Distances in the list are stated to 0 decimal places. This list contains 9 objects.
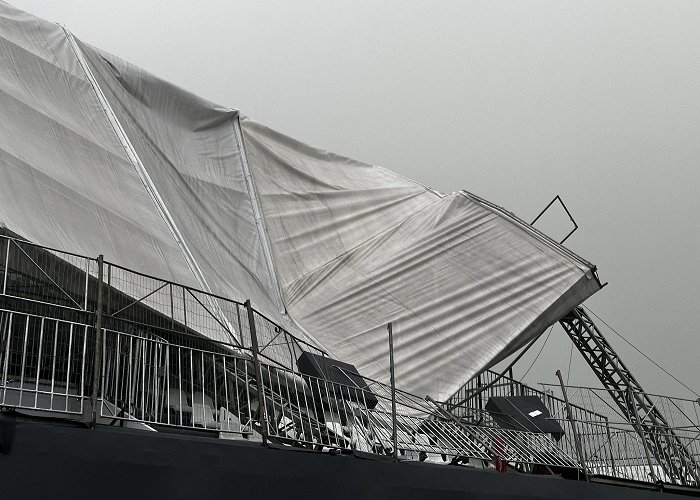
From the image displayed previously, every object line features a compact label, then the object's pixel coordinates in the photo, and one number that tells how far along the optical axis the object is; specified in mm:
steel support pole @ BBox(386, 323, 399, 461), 10669
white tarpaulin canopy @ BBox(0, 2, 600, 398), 12344
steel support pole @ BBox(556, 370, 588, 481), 14273
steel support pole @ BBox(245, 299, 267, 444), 9133
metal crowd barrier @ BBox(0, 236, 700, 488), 9094
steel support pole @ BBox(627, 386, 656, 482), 15543
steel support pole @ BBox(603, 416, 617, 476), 15398
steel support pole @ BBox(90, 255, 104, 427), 7785
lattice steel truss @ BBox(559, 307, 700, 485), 23328
